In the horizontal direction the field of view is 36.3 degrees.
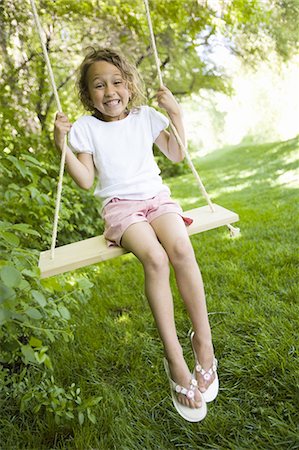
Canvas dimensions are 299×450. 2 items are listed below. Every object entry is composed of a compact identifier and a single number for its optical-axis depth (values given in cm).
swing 163
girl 163
